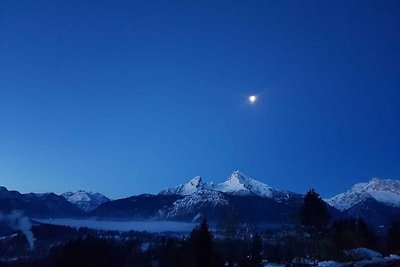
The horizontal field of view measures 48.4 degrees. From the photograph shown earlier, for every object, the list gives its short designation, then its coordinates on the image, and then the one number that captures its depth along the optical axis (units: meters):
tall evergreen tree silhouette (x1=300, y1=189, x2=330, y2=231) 78.94
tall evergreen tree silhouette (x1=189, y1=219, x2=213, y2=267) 77.31
